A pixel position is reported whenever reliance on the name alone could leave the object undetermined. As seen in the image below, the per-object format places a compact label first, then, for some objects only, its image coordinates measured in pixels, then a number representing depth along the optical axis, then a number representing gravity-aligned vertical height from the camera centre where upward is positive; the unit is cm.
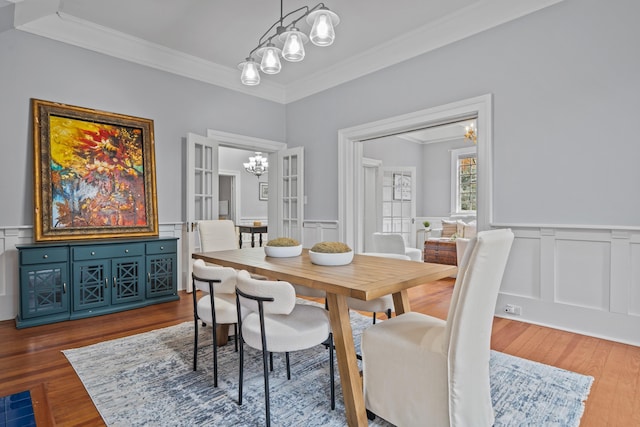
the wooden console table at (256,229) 700 -37
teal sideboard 311 -67
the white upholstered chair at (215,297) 194 -60
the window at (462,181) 768 +67
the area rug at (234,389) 172 -105
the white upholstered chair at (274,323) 158 -59
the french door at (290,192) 518 +30
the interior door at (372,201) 682 +20
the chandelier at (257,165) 834 +116
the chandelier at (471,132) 602 +139
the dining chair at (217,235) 333 -25
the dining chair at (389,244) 451 -45
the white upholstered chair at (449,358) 137 -65
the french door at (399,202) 715 +18
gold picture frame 341 +42
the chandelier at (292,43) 227 +122
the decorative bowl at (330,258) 208 -29
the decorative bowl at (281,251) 246 -29
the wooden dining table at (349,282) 156 -35
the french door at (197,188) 431 +31
